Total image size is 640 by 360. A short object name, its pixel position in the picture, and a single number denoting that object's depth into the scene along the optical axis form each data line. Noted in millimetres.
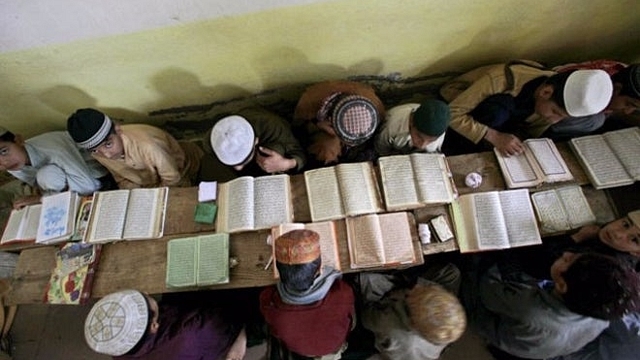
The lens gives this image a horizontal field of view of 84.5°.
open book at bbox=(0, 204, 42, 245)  1881
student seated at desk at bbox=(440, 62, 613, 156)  1898
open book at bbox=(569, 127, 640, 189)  1787
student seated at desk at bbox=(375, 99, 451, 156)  1684
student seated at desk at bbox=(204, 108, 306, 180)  1782
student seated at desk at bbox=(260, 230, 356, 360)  1374
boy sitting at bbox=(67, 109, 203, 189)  1742
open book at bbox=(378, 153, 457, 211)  1730
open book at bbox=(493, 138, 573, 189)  1810
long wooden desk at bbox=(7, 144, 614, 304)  1704
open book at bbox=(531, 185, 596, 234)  1736
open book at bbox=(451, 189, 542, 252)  1699
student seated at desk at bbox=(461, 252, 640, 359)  1436
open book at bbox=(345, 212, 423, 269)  1654
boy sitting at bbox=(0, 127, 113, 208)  2002
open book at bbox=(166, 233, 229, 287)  1658
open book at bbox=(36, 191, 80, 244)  1800
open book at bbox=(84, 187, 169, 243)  1755
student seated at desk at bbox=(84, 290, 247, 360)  1414
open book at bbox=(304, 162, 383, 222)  1732
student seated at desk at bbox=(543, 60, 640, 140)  1840
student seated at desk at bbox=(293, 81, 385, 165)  1781
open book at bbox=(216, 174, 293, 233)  1721
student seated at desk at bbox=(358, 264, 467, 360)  1418
